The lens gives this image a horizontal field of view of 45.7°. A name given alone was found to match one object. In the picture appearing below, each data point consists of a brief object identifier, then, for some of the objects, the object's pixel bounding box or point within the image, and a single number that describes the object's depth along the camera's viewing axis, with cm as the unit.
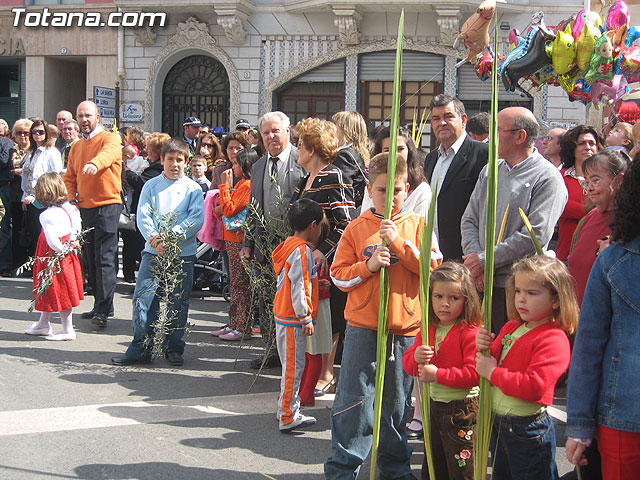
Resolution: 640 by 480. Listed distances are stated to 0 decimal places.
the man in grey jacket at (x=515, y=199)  420
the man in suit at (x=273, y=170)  594
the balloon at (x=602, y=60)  771
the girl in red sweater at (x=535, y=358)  294
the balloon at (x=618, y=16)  795
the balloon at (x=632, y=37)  800
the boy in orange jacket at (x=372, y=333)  355
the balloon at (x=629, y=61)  785
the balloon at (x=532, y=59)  799
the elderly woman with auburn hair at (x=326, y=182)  516
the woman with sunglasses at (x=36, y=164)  992
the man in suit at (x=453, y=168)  481
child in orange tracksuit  459
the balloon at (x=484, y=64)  893
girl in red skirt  684
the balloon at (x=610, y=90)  814
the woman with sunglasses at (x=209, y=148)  963
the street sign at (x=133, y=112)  1902
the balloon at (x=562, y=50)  780
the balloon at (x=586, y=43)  770
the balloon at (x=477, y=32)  488
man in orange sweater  747
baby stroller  953
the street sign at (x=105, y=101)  1489
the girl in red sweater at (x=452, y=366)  329
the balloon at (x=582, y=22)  773
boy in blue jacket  617
